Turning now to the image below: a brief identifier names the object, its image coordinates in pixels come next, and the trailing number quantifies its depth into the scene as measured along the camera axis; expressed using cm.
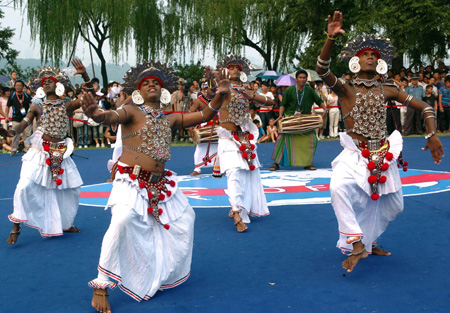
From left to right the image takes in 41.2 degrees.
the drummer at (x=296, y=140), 1172
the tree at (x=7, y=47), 3350
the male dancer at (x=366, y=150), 512
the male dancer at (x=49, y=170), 669
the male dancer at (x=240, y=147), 723
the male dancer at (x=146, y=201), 445
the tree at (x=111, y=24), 2538
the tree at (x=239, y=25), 2667
